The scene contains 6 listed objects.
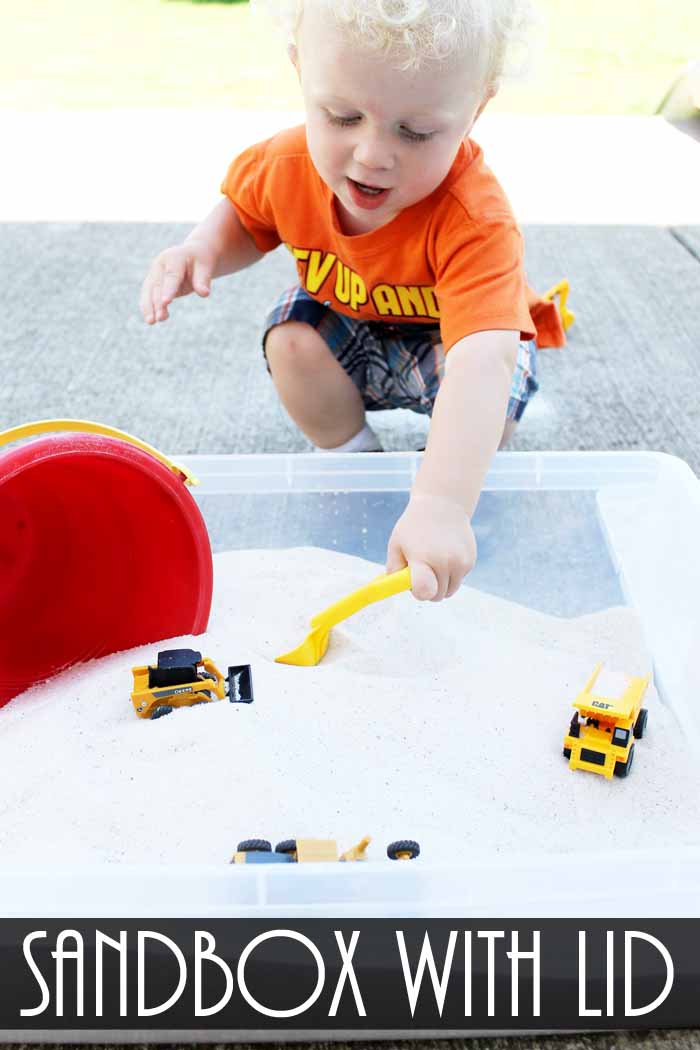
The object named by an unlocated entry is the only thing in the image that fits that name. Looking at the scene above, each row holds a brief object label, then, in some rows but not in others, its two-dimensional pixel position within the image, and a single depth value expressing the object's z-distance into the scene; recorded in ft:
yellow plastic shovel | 2.35
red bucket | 2.77
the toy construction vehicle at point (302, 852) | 1.94
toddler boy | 2.34
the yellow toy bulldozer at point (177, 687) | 2.42
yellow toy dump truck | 2.31
